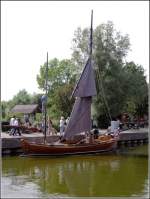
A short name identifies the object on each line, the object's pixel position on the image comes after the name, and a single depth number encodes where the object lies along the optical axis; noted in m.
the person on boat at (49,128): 34.28
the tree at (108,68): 45.97
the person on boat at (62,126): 34.58
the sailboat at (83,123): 31.39
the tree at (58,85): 53.56
